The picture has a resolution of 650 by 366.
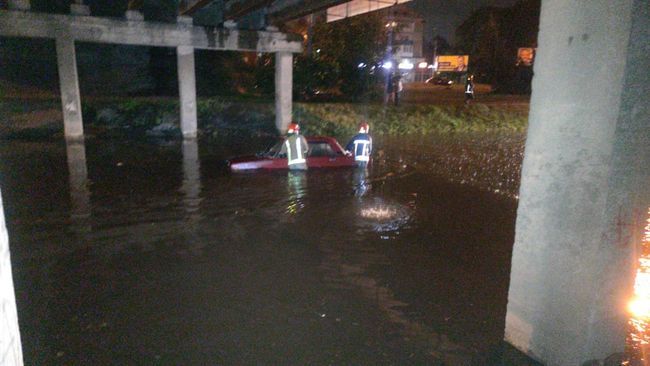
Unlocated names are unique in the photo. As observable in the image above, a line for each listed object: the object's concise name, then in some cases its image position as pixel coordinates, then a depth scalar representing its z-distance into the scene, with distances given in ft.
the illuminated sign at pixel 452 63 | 211.00
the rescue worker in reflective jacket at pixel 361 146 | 43.96
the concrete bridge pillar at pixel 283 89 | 71.36
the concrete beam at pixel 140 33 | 55.06
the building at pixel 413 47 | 237.06
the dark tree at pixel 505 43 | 147.84
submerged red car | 42.16
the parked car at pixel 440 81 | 179.93
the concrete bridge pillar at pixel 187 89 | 65.46
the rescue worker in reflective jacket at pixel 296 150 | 40.16
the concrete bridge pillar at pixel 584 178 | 11.10
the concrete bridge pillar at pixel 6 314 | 6.52
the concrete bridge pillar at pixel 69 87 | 57.98
